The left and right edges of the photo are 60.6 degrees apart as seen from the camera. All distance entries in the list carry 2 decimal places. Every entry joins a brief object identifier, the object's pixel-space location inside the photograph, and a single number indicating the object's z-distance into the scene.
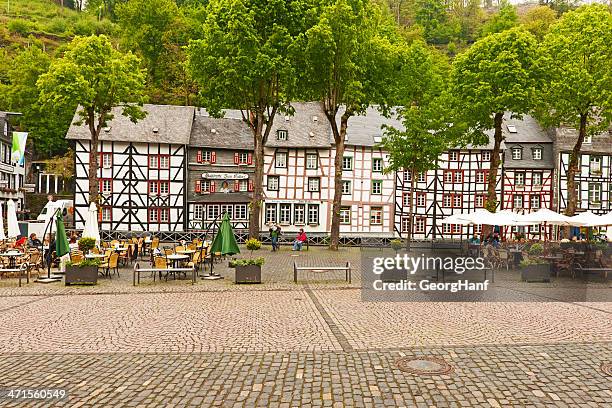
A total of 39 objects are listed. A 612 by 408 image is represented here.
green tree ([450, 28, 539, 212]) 26.69
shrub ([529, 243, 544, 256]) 18.80
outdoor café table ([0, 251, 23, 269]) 17.28
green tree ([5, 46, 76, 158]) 53.56
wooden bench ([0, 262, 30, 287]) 15.39
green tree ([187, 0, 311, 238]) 24.86
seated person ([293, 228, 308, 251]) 28.25
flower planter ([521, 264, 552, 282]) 16.38
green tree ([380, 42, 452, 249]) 28.81
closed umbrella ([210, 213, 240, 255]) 16.64
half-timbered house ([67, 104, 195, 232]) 38.78
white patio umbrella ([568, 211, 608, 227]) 18.88
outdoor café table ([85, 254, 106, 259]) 17.68
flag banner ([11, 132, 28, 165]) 38.69
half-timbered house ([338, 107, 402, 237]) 40.62
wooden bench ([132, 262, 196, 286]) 15.38
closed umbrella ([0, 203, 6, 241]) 21.67
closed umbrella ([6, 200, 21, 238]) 22.75
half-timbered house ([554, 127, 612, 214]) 42.41
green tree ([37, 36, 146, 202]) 28.66
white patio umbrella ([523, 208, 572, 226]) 20.09
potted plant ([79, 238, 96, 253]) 18.95
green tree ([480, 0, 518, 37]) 74.00
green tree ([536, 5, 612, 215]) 25.48
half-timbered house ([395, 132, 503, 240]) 41.66
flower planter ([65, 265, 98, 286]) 15.28
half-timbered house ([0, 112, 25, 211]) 42.02
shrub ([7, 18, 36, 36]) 94.00
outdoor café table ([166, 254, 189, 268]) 17.21
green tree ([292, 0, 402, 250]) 25.06
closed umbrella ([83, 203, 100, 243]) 20.06
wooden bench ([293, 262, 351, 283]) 15.87
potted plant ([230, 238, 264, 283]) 15.96
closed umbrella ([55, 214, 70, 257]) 15.80
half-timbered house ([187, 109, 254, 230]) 39.78
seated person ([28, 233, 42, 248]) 23.94
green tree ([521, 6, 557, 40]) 71.38
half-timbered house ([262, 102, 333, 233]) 40.12
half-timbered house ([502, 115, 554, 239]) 42.38
